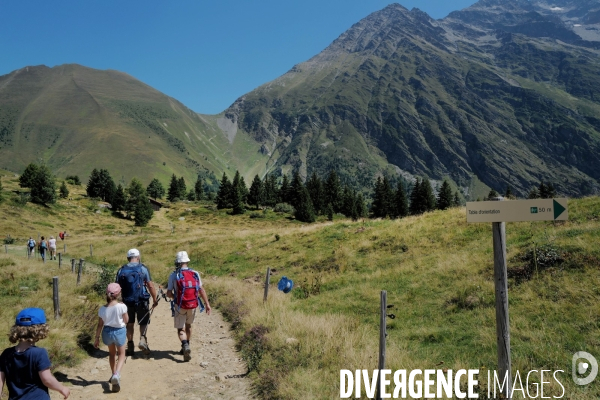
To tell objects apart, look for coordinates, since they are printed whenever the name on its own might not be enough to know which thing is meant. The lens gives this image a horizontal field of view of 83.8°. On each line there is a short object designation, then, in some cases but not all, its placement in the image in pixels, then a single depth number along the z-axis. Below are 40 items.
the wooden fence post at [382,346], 5.46
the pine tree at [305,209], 71.44
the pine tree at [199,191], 121.57
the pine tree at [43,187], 64.19
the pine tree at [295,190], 84.86
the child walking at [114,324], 6.89
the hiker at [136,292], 8.41
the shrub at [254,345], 7.96
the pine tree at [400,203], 75.81
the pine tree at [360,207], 83.69
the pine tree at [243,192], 86.87
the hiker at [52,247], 28.65
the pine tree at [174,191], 115.38
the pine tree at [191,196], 125.94
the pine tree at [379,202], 78.18
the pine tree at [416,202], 75.56
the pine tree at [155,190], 124.75
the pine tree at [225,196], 83.88
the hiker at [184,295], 8.71
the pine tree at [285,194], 90.44
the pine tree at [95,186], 92.31
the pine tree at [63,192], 82.62
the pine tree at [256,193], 87.50
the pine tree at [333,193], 87.64
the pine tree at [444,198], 77.38
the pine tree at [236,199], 78.00
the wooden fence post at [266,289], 12.67
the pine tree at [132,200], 79.55
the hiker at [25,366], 4.07
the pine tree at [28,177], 73.03
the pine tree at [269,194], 91.12
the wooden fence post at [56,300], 9.79
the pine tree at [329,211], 77.31
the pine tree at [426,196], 75.19
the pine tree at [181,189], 116.92
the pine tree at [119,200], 82.44
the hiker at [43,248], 26.23
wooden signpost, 4.54
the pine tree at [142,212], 68.34
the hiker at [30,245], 28.88
